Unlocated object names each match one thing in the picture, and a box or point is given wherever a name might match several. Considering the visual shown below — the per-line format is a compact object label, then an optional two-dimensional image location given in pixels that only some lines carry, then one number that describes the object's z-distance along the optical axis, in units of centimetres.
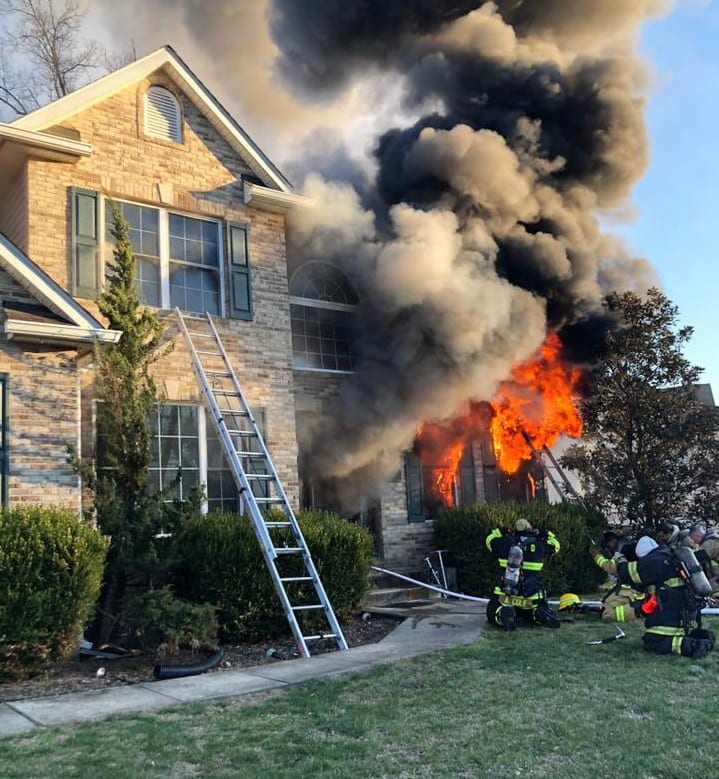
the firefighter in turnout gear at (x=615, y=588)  786
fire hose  1121
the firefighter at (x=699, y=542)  763
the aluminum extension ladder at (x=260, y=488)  832
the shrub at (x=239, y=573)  852
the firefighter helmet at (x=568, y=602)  923
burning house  1044
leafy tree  1291
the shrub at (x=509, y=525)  1176
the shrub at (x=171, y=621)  752
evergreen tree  809
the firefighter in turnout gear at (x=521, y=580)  853
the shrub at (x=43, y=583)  679
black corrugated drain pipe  683
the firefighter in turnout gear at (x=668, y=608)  697
